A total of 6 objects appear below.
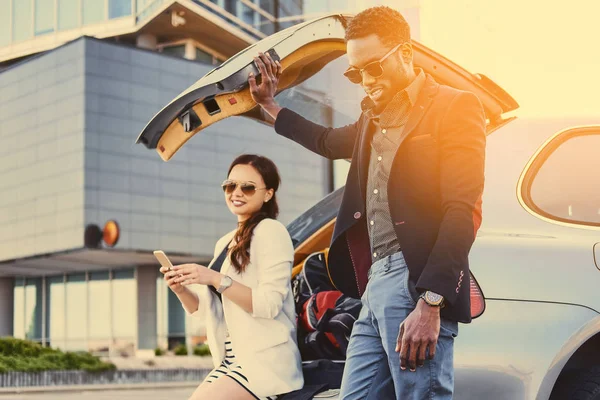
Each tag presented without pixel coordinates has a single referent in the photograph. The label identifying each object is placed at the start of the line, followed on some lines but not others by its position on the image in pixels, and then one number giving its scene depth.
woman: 3.36
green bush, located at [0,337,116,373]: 24.06
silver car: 3.00
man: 2.34
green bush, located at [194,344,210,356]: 38.22
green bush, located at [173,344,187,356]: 39.91
